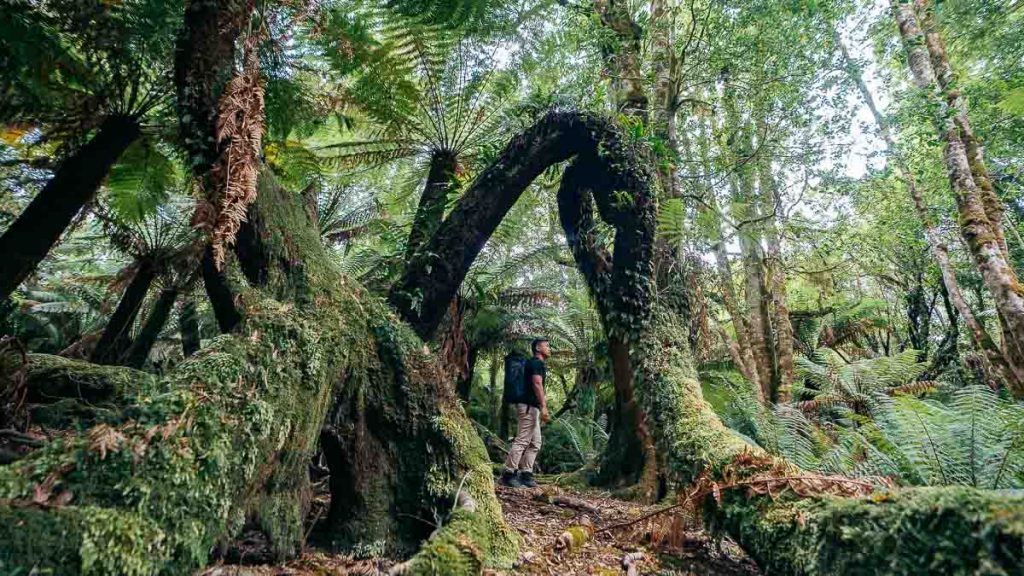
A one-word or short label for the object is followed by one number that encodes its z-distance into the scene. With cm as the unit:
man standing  535
